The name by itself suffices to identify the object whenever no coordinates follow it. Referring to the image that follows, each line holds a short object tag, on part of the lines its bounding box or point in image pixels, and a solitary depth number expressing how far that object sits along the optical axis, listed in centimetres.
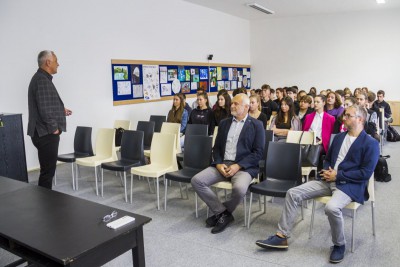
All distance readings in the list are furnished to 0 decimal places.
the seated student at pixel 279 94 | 791
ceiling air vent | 925
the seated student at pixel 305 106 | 562
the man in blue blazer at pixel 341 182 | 282
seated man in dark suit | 347
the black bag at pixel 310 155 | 401
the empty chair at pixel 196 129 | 496
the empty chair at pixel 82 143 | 508
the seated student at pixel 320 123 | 454
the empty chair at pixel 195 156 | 393
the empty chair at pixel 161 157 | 409
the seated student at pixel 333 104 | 558
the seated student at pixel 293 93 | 703
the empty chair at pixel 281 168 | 337
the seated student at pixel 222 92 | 554
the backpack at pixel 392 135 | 811
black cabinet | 462
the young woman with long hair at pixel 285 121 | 510
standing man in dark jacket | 383
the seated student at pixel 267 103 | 706
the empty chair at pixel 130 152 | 437
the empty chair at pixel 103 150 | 466
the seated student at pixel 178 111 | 599
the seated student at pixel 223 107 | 546
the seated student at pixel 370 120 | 517
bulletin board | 721
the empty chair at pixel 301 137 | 441
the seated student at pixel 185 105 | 605
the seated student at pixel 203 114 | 541
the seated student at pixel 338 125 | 456
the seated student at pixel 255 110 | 489
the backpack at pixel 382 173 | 492
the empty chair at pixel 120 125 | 575
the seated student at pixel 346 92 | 816
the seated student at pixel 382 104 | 830
